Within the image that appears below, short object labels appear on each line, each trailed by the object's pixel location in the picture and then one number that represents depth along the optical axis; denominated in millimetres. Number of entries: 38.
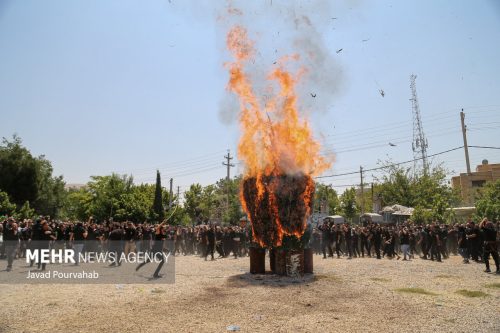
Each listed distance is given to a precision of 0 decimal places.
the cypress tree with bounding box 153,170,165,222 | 48853
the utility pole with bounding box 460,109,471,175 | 36312
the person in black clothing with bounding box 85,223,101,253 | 19141
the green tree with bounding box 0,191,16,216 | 32344
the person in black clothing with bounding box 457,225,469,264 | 19156
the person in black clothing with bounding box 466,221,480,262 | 18281
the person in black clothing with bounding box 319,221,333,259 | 23305
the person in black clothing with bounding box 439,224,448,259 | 22141
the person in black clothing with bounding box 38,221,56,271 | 15688
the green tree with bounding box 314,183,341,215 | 73044
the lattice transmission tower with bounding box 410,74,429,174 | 60469
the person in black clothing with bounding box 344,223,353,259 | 23100
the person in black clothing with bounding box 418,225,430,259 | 21250
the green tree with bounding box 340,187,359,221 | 62781
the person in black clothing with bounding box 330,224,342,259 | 22969
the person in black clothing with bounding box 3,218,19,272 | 15797
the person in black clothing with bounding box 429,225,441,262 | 20375
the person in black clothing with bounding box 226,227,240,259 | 24359
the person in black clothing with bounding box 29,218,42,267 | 15773
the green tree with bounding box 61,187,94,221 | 48256
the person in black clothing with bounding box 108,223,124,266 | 17959
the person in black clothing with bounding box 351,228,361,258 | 23281
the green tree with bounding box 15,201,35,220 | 33769
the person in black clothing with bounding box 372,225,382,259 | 21953
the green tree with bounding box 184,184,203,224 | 68375
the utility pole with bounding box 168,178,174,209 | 53375
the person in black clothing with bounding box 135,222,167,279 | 14017
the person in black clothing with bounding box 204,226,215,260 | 22281
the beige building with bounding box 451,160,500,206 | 67875
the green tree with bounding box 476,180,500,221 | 32000
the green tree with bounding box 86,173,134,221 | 41875
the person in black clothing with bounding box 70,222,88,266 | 17328
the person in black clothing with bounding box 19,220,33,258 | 19281
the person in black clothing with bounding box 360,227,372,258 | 23016
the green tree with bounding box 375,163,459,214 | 43312
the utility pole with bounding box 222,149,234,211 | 57509
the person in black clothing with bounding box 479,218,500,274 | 15148
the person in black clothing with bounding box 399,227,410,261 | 20812
